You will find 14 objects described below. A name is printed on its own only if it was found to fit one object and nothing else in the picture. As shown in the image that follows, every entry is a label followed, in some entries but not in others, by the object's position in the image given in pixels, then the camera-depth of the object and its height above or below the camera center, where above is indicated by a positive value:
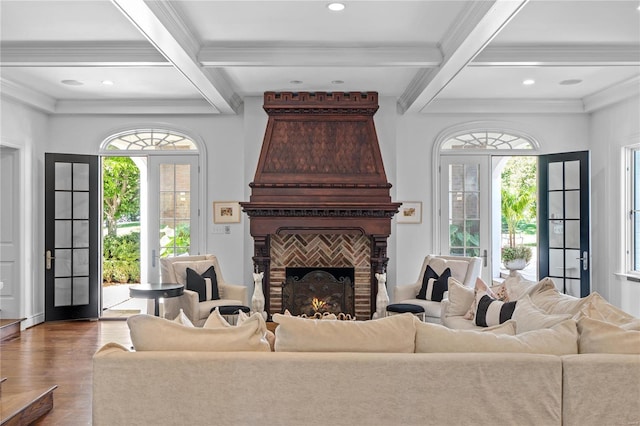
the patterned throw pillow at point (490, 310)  4.22 -0.75
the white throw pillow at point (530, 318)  2.87 -0.57
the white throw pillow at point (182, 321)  2.88 -0.55
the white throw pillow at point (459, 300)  4.91 -0.76
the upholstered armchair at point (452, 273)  6.24 -0.66
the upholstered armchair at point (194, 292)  5.77 -0.85
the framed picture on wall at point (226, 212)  7.25 +0.04
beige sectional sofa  2.44 -0.76
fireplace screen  6.76 -0.92
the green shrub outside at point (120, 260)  11.38 -0.92
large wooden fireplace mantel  6.47 +0.47
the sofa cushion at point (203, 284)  6.08 -0.76
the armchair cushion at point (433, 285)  6.05 -0.78
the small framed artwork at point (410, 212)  7.24 +0.04
